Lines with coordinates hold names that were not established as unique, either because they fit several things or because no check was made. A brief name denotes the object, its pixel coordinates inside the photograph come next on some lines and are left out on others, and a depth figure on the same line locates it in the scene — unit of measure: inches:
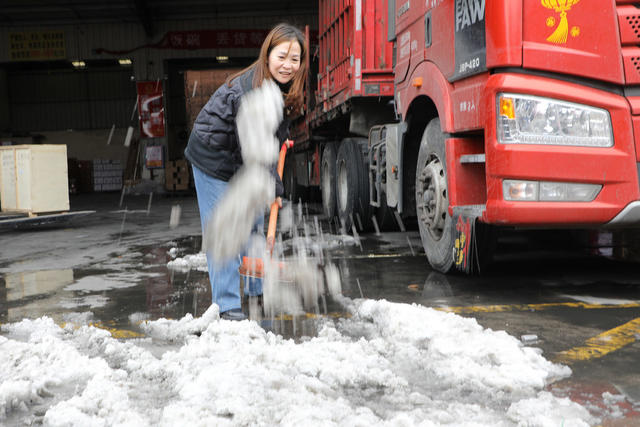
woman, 129.3
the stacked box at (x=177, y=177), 874.9
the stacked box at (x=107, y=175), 1133.7
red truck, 134.6
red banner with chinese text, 967.0
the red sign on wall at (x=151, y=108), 984.9
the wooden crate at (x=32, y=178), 378.6
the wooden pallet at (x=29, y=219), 363.3
